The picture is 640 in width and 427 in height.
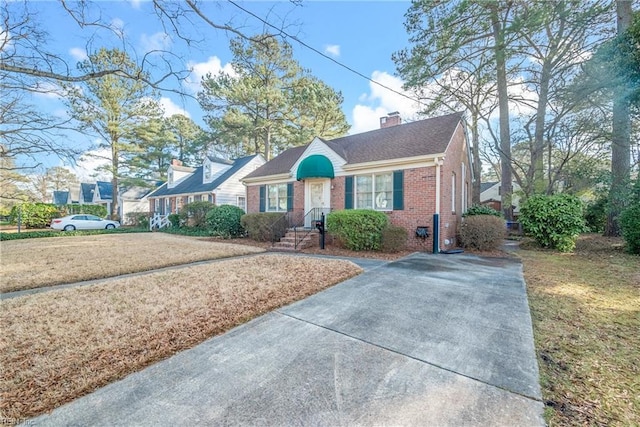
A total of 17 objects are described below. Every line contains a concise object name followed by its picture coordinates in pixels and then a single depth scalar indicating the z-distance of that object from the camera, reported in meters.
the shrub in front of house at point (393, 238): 9.14
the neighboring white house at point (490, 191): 38.12
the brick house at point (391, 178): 9.80
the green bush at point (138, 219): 25.01
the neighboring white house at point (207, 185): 21.96
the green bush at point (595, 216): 14.96
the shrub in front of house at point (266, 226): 12.52
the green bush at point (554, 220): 9.73
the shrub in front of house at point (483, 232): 9.77
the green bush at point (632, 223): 8.62
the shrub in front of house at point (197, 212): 18.41
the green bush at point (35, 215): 23.20
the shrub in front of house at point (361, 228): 9.41
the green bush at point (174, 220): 20.73
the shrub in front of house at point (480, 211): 13.35
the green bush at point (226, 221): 14.77
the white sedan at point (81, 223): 21.34
